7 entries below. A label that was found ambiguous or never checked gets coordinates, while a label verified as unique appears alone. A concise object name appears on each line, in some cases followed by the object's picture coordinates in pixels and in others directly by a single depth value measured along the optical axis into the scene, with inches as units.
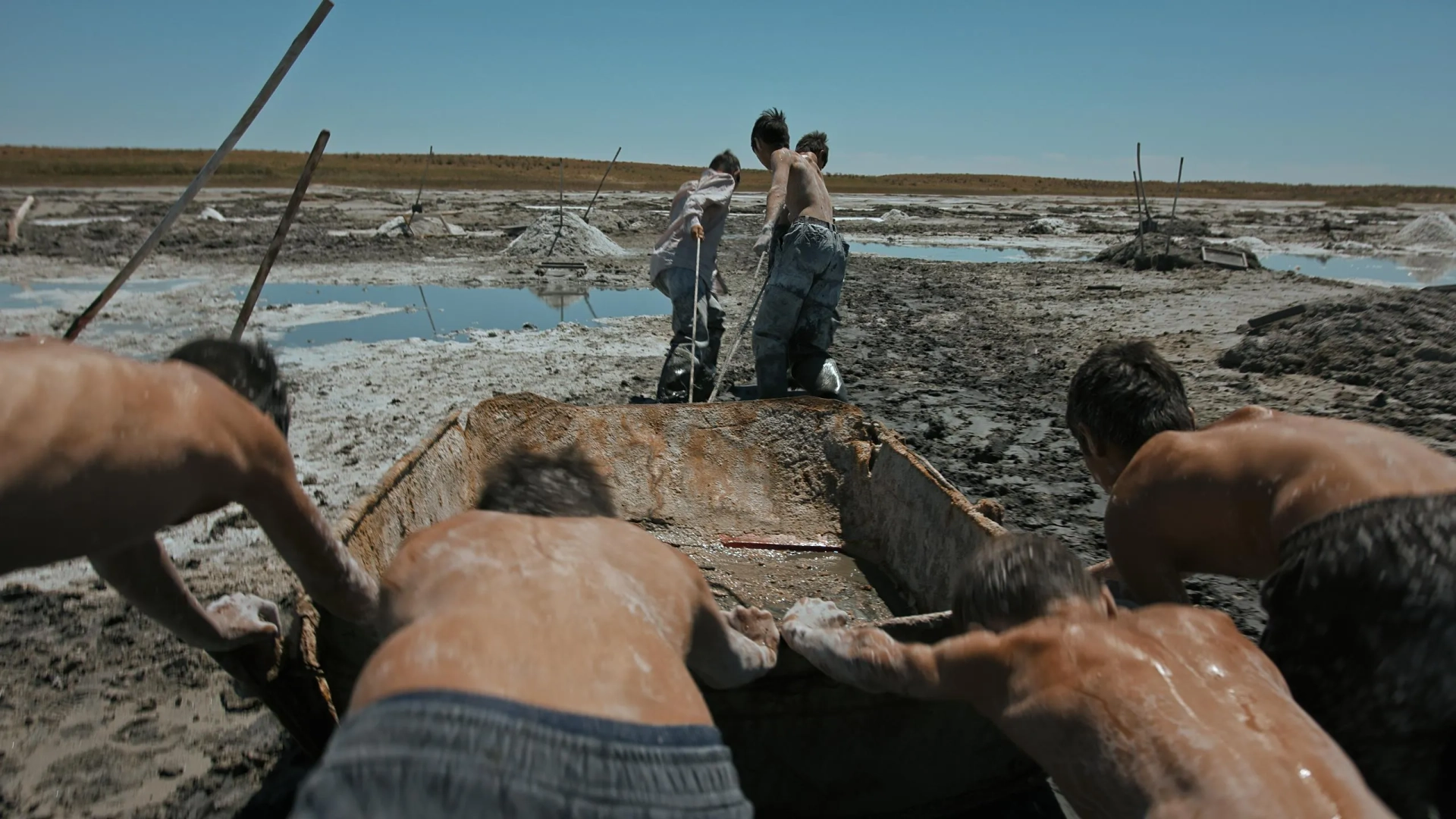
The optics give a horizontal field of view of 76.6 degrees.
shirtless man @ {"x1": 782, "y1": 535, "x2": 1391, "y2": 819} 63.7
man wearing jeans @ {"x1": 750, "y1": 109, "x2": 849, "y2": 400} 251.0
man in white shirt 285.0
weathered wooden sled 102.3
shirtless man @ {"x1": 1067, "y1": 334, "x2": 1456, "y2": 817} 80.4
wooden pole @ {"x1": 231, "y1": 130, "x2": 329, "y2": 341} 171.9
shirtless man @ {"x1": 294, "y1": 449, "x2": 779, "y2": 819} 53.6
